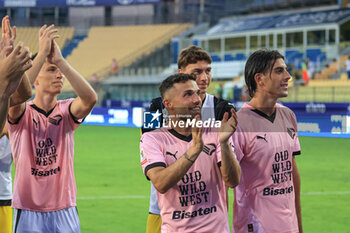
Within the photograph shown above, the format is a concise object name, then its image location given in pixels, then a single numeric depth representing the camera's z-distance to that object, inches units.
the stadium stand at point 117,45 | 1646.2
